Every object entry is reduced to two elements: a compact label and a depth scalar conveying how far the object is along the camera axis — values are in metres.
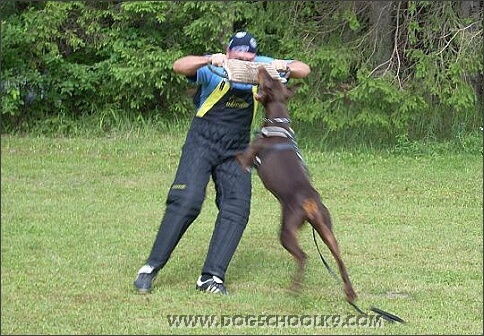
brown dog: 10.22
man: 11.62
